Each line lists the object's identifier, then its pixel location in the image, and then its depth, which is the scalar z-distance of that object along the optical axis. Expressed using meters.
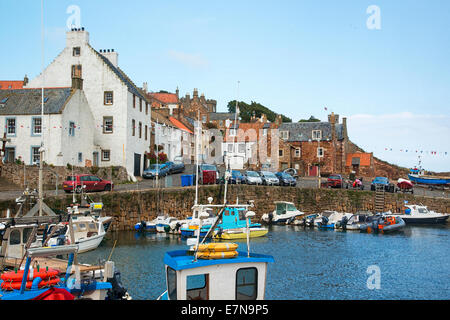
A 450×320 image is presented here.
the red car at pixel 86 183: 34.03
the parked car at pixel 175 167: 50.69
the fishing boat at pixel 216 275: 10.56
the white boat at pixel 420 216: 47.12
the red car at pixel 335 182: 51.12
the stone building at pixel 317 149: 69.62
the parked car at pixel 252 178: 47.22
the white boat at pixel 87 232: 26.30
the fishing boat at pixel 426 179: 58.66
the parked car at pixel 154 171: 47.38
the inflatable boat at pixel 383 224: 41.81
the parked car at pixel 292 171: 67.00
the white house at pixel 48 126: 40.94
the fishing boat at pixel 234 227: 33.20
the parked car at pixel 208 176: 43.83
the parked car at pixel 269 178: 48.28
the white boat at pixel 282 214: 44.69
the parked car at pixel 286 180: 49.44
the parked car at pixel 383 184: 51.16
